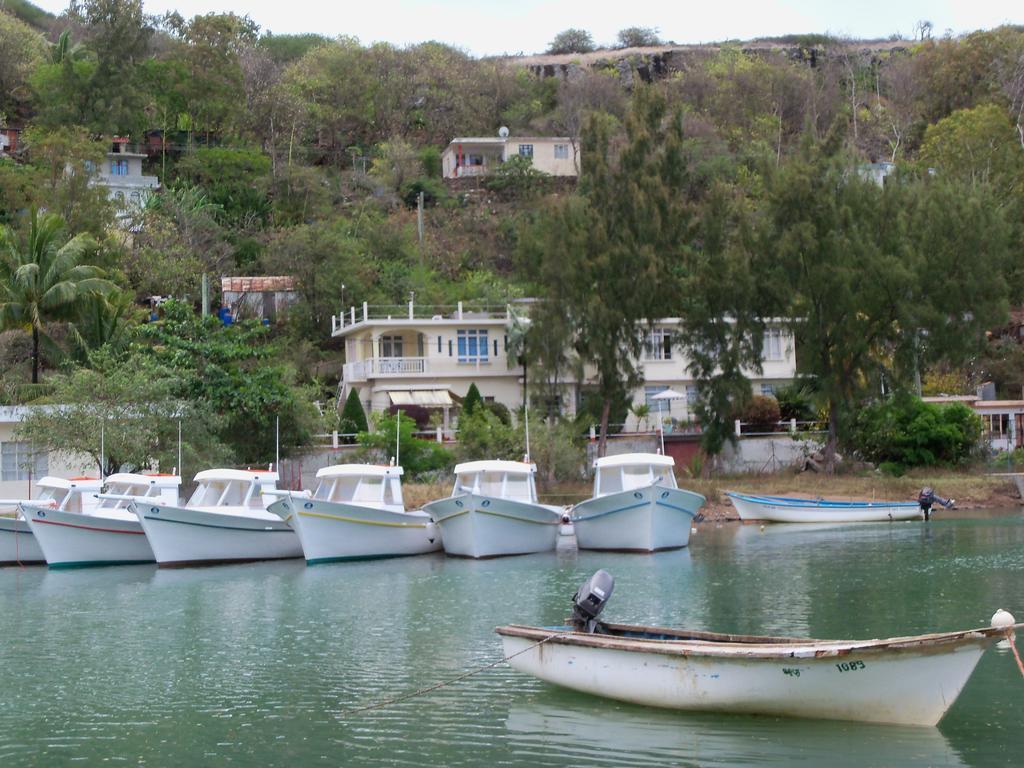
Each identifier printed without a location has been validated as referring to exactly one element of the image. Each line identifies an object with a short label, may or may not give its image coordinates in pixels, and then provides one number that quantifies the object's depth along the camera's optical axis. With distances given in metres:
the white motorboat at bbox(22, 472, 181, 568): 39.06
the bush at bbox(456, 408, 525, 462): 51.16
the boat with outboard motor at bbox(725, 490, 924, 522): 48.62
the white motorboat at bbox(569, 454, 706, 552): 39.72
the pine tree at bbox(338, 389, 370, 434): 55.72
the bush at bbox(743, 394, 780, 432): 58.78
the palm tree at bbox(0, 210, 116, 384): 51.56
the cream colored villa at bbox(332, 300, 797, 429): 61.44
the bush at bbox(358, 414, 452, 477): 50.97
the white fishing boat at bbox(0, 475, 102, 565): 40.34
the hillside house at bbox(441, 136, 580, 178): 93.12
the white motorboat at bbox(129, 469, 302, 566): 38.50
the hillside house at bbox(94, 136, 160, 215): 82.06
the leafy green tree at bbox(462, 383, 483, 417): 56.66
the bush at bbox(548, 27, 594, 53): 147.75
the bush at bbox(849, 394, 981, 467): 54.97
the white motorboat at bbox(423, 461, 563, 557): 39.16
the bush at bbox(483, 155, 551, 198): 90.00
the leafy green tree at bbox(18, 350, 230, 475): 44.31
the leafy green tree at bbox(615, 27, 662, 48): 147.25
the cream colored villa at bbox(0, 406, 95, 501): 47.88
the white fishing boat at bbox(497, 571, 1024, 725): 15.40
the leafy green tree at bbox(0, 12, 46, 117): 94.38
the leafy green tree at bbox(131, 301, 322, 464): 49.12
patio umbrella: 60.34
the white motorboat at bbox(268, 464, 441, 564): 38.59
